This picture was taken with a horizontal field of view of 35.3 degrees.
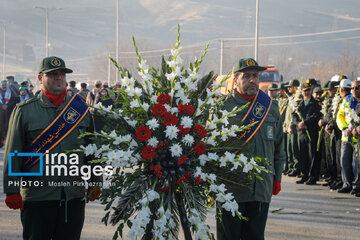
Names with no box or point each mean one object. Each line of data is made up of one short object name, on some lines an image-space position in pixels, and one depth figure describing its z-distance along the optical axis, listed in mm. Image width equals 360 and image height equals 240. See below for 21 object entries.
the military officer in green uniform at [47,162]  4535
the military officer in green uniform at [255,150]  4895
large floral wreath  4043
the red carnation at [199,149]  4102
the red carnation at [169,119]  4078
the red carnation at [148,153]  4008
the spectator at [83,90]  19716
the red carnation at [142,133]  4031
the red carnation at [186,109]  4145
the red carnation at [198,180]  4070
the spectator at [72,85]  21516
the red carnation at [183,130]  4098
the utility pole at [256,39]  31500
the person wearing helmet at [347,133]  10234
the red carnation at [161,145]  4098
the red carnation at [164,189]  4066
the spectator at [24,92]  19658
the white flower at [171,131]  4031
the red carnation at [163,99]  4121
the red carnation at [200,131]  4141
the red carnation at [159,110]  4086
